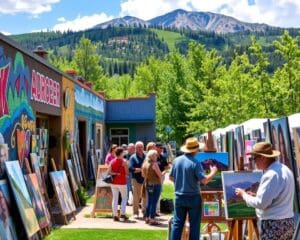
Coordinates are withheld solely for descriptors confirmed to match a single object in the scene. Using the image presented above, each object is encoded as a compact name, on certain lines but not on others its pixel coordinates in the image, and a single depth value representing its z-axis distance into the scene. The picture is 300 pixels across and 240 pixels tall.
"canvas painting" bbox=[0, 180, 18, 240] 8.02
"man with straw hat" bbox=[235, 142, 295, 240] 5.56
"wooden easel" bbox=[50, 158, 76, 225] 12.00
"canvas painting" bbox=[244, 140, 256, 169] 9.92
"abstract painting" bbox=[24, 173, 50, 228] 10.09
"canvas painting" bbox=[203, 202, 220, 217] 8.80
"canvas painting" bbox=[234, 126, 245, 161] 11.59
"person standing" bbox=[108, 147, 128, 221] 12.62
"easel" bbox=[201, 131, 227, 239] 8.78
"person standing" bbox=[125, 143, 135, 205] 15.09
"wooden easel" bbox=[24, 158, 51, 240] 10.10
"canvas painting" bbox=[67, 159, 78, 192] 15.03
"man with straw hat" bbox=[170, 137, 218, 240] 7.94
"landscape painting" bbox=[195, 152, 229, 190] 9.87
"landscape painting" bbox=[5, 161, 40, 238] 8.79
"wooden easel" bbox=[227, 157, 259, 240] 7.58
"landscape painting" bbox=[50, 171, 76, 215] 12.24
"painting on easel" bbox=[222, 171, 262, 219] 7.57
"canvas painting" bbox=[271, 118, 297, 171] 7.42
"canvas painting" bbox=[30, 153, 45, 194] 11.54
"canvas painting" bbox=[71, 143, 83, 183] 17.16
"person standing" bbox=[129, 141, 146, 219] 13.01
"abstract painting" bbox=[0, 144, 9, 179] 8.84
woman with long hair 11.71
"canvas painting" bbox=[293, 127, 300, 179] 6.83
